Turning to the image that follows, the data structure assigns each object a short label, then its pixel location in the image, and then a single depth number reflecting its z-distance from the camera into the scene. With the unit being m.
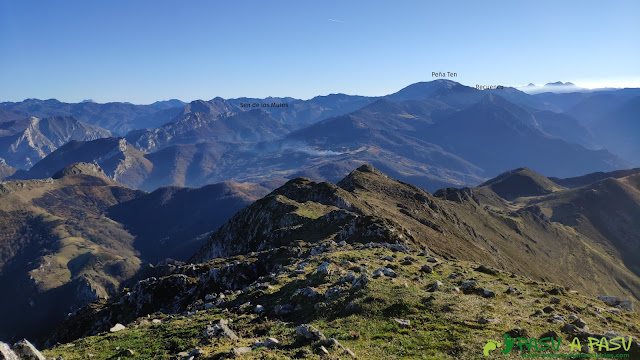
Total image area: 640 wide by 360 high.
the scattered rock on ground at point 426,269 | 40.22
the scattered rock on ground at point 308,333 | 23.01
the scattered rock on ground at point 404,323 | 25.17
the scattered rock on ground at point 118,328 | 33.53
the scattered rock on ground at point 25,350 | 18.75
